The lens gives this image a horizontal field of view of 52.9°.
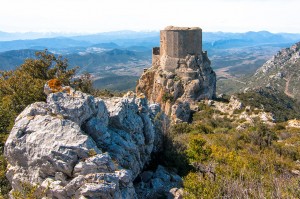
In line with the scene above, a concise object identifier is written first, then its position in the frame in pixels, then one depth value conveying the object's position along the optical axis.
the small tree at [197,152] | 14.68
